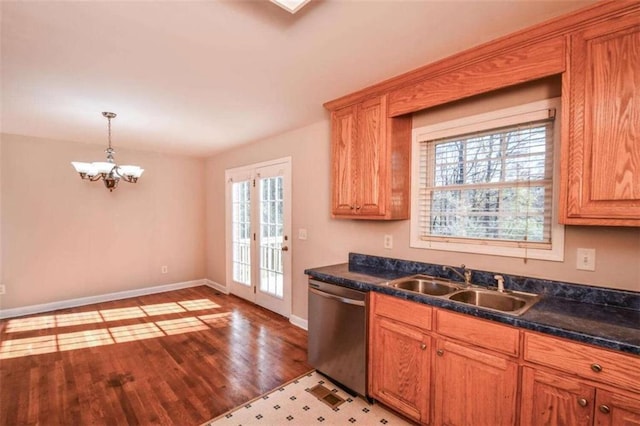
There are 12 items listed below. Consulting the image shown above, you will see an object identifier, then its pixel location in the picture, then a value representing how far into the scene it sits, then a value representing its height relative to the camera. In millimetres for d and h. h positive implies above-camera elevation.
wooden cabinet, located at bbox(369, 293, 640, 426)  1298 -876
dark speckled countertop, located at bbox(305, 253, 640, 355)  1331 -563
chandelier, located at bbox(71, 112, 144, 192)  3133 +359
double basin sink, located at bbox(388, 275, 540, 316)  1872 -598
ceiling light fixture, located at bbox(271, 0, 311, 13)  1387 +922
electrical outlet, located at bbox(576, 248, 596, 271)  1753 -322
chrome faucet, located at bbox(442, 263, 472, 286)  2145 -501
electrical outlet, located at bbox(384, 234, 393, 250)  2746 -339
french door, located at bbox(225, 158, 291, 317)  3961 -429
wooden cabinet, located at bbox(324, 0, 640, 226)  1465 +665
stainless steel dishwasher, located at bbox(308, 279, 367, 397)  2256 -1031
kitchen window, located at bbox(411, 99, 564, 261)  1933 +148
